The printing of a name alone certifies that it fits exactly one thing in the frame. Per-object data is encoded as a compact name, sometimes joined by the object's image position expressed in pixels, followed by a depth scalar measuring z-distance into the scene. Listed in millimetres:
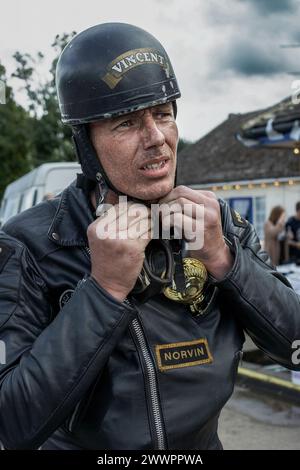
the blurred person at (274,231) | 10773
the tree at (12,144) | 25272
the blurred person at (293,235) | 10273
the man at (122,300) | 1388
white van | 10000
